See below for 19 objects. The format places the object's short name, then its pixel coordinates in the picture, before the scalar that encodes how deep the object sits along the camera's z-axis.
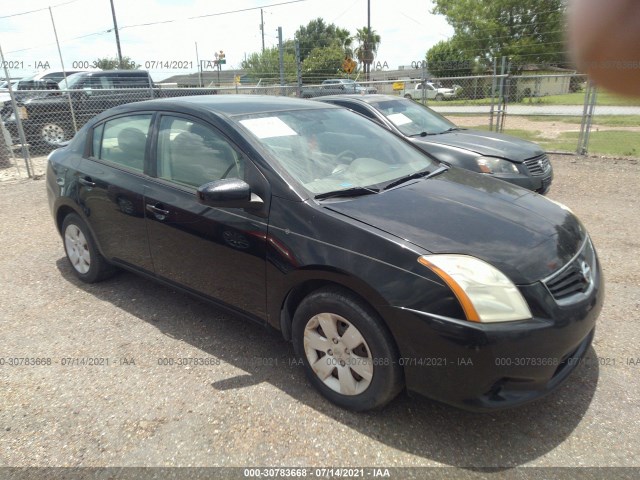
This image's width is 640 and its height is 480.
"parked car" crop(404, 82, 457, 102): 27.88
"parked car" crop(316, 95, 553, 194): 5.87
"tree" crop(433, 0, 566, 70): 21.66
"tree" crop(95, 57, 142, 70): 29.31
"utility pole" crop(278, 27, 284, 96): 17.73
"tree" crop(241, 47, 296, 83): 36.34
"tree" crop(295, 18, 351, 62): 53.58
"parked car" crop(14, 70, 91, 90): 11.99
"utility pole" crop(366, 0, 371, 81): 39.59
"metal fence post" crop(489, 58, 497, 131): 11.39
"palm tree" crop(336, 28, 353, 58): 53.90
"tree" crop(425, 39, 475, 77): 31.78
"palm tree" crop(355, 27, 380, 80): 40.45
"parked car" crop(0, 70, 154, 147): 10.65
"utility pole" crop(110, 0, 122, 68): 29.03
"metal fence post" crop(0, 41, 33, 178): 8.23
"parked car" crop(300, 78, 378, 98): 15.91
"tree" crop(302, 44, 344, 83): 37.59
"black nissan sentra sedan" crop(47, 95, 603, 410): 2.16
